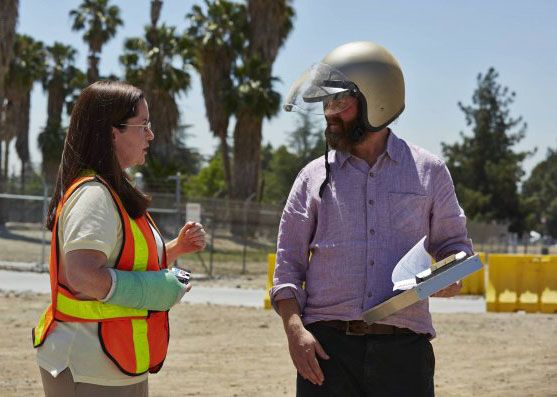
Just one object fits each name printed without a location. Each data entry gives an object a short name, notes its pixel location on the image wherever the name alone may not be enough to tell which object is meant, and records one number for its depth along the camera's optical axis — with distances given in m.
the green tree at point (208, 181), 83.81
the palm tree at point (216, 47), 41.69
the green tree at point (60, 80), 50.97
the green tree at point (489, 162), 71.00
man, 3.35
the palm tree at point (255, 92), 40.16
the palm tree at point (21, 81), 44.94
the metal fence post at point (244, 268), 23.82
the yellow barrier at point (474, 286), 18.11
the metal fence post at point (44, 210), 20.56
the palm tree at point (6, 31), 31.86
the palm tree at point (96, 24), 48.12
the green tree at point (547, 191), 109.45
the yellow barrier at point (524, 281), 14.75
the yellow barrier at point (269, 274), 14.60
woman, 2.98
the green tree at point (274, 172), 85.75
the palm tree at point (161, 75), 39.81
